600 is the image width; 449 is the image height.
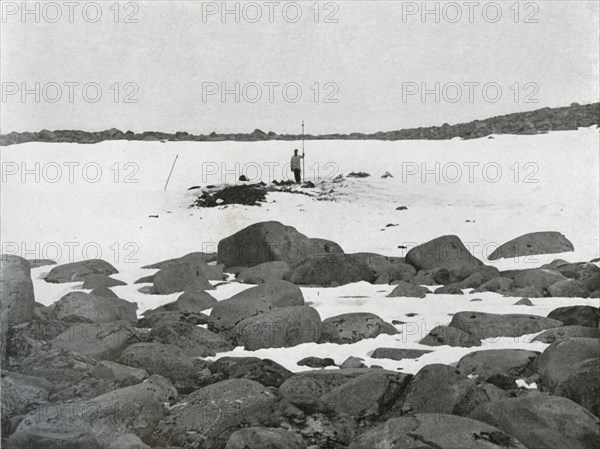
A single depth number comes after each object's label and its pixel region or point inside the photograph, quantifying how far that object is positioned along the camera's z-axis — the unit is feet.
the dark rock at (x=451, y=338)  27.99
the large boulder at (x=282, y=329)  28.09
